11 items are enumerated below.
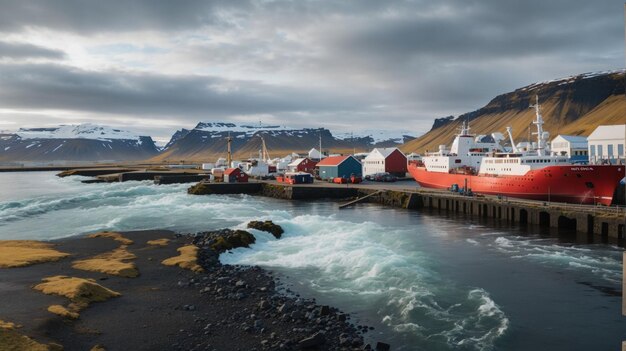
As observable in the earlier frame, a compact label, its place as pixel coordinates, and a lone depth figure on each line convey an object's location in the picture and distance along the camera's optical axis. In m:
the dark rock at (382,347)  15.48
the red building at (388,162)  97.56
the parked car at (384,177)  88.12
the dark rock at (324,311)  18.31
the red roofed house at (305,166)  106.06
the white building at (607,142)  82.56
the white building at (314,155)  148.38
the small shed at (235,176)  86.88
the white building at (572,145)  101.88
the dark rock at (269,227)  36.56
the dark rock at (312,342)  15.14
